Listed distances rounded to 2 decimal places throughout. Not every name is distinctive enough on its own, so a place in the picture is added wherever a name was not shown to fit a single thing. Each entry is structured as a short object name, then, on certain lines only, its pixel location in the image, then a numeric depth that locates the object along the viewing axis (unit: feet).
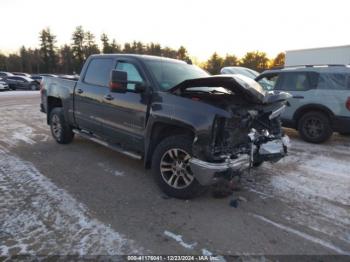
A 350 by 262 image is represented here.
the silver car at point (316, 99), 21.57
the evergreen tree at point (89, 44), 216.95
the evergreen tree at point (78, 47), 216.74
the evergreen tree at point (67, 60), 216.74
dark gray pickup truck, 11.42
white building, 69.24
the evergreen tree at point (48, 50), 215.92
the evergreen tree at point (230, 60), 184.14
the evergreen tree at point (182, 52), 200.23
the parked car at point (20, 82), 86.96
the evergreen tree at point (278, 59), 183.73
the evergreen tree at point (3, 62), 216.37
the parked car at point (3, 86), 74.70
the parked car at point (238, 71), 45.34
